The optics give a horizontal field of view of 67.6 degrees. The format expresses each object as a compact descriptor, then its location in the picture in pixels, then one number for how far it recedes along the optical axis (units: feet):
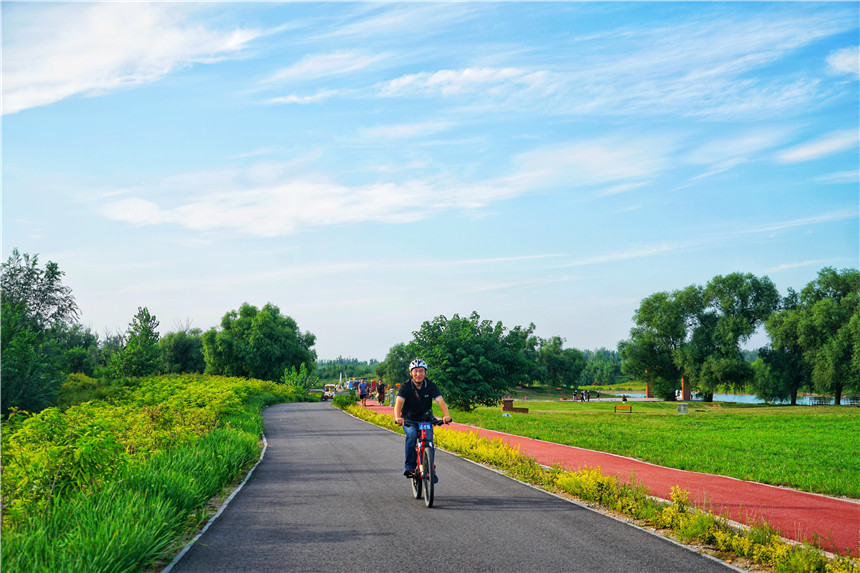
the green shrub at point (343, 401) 136.08
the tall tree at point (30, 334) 101.96
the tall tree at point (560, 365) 368.68
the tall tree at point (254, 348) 250.57
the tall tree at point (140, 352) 182.91
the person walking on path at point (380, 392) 144.87
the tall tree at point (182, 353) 281.95
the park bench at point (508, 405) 125.90
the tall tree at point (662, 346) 226.17
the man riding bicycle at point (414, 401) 33.14
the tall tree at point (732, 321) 200.85
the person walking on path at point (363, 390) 136.40
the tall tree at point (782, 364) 190.08
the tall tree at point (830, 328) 166.81
